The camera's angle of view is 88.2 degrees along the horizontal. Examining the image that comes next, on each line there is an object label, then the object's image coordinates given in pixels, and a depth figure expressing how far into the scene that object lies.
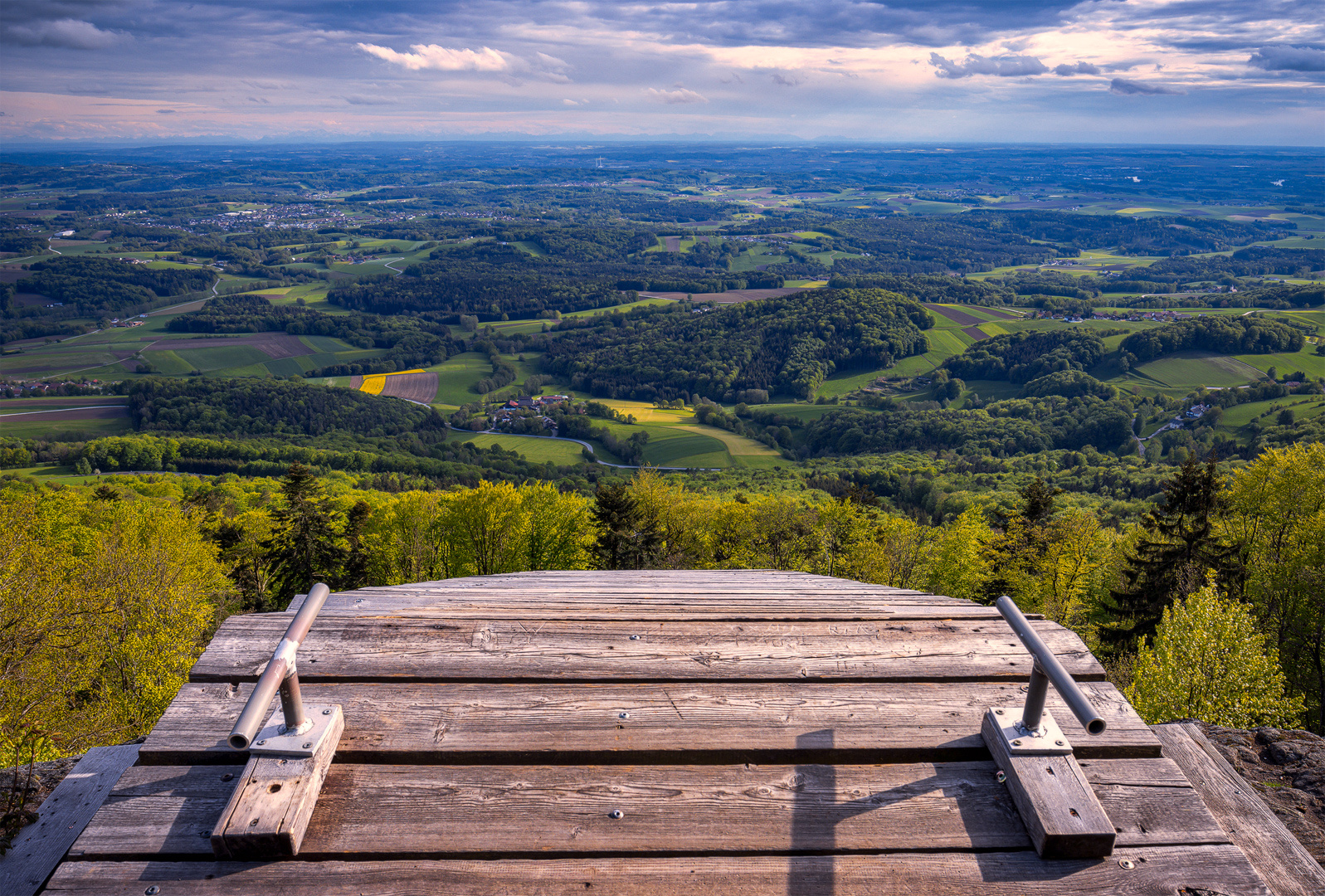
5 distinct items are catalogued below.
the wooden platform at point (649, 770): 2.53
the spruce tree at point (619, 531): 38.06
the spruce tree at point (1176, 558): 29.02
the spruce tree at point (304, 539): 40.88
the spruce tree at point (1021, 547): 34.22
